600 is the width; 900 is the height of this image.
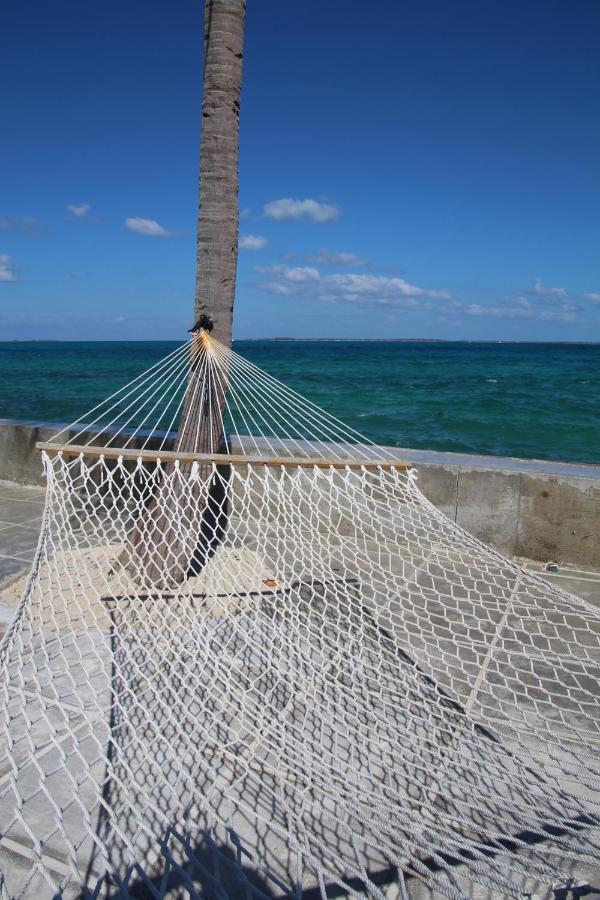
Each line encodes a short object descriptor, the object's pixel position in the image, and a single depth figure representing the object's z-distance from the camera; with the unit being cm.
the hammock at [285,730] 120
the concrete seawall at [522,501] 307
